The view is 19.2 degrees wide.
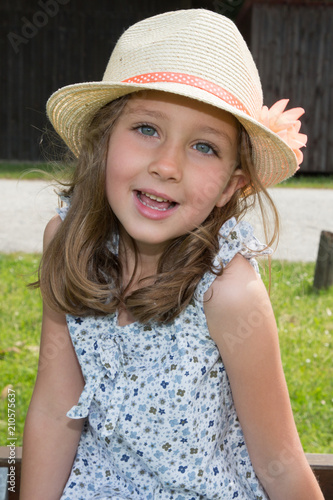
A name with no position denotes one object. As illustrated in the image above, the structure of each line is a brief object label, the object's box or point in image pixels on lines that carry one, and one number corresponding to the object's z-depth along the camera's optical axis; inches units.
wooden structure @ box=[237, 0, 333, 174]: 196.8
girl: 33.5
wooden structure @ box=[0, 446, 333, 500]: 36.9
